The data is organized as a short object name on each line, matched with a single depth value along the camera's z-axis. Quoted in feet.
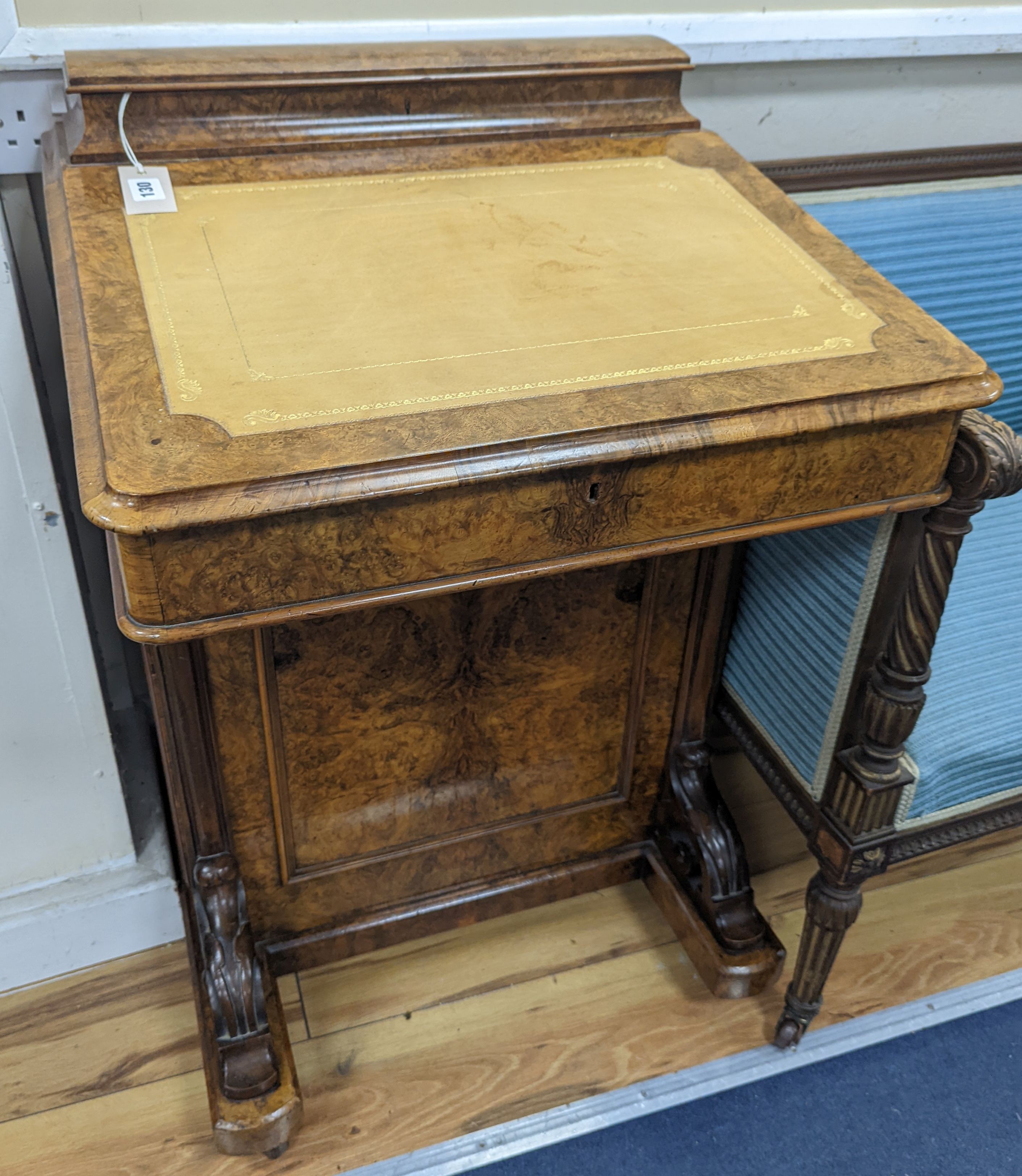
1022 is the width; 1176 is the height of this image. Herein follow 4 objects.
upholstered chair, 4.00
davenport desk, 3.00
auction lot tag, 3.81
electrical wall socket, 4.11
